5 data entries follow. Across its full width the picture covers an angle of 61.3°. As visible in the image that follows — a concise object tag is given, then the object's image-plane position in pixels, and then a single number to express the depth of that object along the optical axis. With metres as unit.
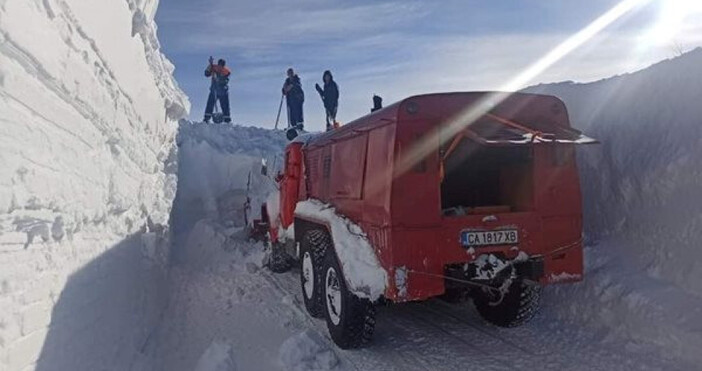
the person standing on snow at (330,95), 16.72
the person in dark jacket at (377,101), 8.34
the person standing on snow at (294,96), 17.95
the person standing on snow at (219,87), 18.47
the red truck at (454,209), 4.96
